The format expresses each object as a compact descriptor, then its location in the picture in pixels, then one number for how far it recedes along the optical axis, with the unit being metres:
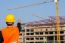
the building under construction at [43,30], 85.38
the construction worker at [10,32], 3.82
